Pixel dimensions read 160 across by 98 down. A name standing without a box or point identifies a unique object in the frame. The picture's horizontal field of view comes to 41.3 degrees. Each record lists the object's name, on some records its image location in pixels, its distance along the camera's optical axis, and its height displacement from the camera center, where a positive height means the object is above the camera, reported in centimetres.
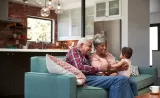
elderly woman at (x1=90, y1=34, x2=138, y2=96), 270 -16
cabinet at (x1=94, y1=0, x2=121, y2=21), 547 +95
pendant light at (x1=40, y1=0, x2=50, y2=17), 476 +75
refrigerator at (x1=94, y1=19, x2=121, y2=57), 530 +27
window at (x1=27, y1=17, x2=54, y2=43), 749 +55
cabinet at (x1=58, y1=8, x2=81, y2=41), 758 +73
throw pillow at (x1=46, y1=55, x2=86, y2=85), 232 -26
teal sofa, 221 -47
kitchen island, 394 -45
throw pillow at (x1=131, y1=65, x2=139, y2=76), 405 -51
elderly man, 230 -36
